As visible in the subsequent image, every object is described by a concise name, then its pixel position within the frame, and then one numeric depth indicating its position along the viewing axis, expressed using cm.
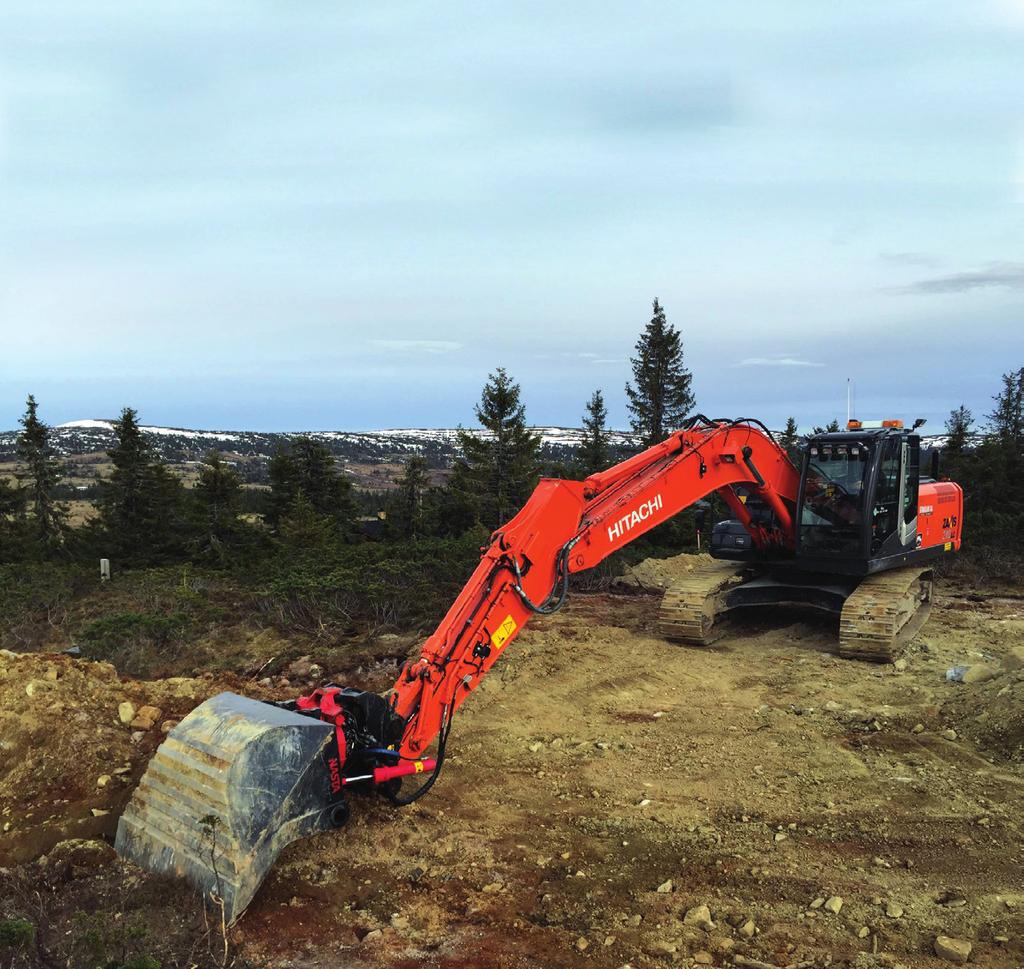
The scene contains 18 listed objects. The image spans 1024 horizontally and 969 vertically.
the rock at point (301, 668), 945
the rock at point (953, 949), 394
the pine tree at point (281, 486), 3384
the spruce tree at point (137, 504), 2889
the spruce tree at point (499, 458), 2986
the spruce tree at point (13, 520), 2877
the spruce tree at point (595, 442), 3469
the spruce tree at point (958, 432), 3412
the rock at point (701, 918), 425
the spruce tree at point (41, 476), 3070
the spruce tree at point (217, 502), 2805
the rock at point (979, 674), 823
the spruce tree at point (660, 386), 3422
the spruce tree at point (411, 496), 3584
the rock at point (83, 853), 463
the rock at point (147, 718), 605
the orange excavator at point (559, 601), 447
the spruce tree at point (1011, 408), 3788
